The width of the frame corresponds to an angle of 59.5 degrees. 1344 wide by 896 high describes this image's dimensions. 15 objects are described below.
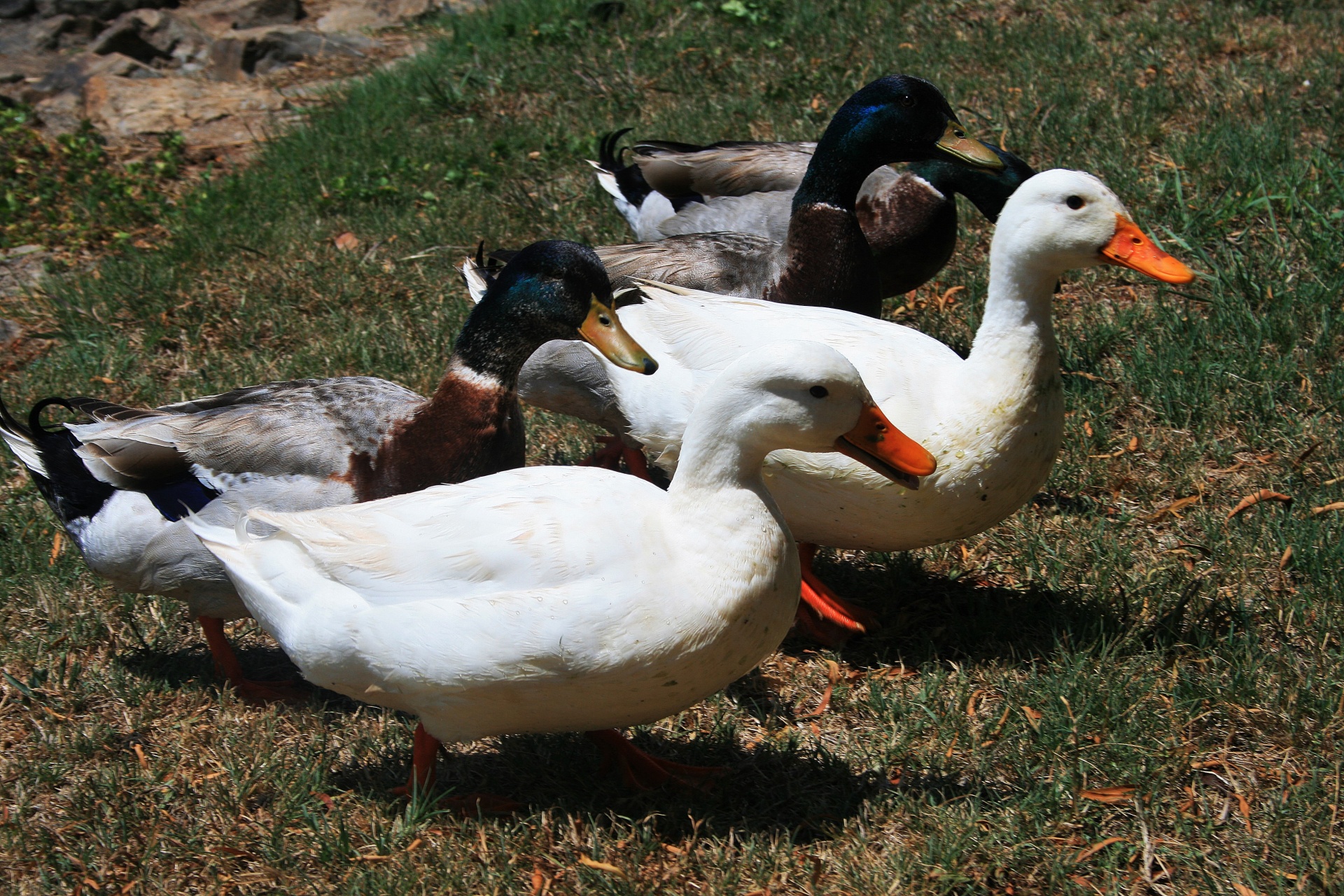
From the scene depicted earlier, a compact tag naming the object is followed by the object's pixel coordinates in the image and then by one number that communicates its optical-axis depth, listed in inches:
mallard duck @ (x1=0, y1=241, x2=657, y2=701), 134.7
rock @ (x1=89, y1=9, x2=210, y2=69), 340.8
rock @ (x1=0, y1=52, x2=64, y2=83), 324.8
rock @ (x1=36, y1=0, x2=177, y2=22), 342.6
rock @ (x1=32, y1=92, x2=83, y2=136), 292.5
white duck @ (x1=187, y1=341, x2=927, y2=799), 101.7
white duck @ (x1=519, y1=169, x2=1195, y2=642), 127.6
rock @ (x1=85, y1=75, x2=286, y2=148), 298.2
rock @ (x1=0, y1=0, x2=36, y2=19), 343.0
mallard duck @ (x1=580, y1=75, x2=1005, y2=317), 174.9
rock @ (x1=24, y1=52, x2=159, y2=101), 318.7
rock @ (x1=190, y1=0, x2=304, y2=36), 361.4
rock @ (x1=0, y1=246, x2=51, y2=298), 234.4
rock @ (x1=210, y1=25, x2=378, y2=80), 336.2
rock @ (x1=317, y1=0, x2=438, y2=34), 369.1
